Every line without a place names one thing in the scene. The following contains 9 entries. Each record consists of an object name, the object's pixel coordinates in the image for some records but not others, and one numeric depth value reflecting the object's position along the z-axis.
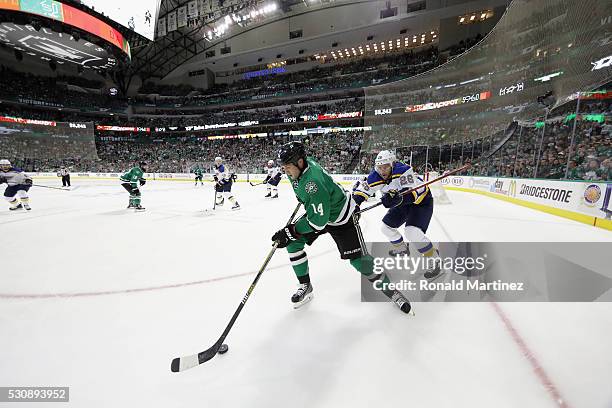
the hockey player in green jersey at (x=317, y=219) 1.95
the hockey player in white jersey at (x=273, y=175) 9.77
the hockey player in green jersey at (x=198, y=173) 16.88
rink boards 4.89
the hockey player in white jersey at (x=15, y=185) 6.99
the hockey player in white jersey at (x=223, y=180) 7.52
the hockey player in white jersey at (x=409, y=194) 2.90
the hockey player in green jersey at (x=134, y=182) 7.12
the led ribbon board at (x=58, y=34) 14.52
